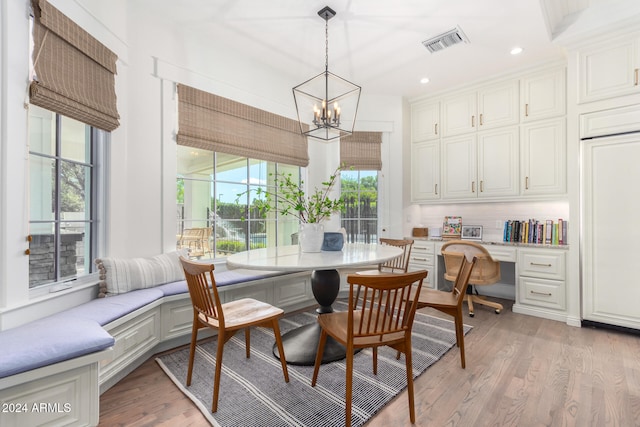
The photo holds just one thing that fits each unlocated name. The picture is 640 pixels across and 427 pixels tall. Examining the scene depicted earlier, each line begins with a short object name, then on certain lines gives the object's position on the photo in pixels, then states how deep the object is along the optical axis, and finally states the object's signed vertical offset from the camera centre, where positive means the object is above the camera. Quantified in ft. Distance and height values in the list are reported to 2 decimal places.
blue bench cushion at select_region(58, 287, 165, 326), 5.91 -1.98
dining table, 6.63 -1.11
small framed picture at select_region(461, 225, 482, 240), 13.70 -0.83
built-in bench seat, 4.17 -2.25
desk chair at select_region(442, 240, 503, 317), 11.03 -1.89
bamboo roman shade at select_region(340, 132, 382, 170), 14.40 +3.07
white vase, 8.57 -0.62
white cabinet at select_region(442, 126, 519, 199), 12.49 +2.17
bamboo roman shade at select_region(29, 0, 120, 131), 5.84 +3.16
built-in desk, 10.52 -2.25
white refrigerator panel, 9.05 -0.51
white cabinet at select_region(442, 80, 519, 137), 12.53 +4.63
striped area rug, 5.43 -3.62
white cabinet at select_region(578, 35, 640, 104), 9.15 +4.58
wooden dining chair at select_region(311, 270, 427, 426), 4.79 -2.10
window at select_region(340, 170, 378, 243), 14.75 +0.36
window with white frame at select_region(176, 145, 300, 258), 10.14 +0.36
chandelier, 13.75 +5.44
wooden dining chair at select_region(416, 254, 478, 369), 6.95 -2.08
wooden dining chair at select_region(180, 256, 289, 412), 5.58 -2.13
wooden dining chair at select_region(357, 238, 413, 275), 10.69 -1.79
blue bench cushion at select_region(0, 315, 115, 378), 4.08 -1.93
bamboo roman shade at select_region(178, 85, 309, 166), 9.81 +3.17
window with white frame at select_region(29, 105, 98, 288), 6.18 +0.40
